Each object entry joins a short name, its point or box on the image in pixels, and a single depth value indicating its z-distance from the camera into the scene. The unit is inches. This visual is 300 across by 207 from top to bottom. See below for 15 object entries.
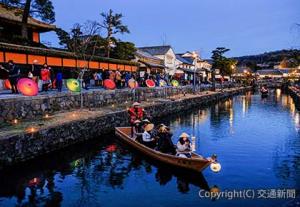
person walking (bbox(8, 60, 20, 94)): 574.9
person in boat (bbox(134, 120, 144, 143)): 514.8
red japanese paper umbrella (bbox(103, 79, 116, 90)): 849.0
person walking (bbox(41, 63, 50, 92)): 666.2
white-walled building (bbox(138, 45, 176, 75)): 1882.7
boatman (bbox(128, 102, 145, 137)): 556.9
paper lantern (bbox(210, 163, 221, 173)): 356.5
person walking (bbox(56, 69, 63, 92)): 694.1
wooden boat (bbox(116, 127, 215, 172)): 359.4
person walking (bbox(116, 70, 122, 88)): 942.8
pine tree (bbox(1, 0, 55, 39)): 905.1
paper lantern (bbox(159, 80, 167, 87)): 1173.1
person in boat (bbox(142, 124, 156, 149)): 475.1
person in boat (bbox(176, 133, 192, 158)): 388.1
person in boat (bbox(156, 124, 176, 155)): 422.9
